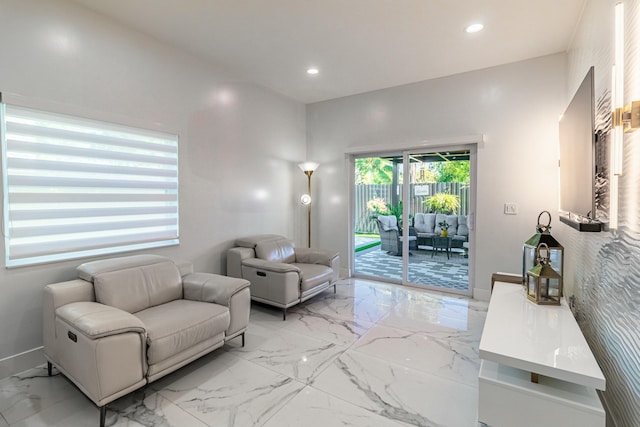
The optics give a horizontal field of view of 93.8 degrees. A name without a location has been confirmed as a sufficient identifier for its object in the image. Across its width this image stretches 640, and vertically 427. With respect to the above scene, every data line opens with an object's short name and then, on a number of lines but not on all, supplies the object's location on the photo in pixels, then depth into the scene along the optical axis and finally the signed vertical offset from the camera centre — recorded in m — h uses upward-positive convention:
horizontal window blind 2.29 +0.20
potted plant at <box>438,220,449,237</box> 4.38 -0.31
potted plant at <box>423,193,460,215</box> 4.27 +0.06
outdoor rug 4.33 -0.96
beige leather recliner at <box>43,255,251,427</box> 1.74 -0.80
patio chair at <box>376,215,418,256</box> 4.80 -0.45
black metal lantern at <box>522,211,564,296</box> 2.36 -0.37
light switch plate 3.75 -0.02
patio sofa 4.23 -0.30
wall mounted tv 1.86 +0.33
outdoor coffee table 4.41 -0.56
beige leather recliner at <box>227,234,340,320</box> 3.31 -0.75
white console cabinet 1.38 -0.90
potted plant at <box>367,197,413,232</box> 4.72 -0.02
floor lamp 4.84 +0.38
